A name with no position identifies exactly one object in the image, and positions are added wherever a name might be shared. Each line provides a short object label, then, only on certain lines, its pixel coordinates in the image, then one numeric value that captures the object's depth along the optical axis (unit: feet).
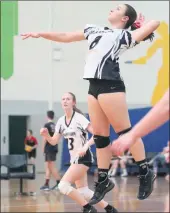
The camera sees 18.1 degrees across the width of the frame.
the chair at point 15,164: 52.37
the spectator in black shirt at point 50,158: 50.72
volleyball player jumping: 14.73
